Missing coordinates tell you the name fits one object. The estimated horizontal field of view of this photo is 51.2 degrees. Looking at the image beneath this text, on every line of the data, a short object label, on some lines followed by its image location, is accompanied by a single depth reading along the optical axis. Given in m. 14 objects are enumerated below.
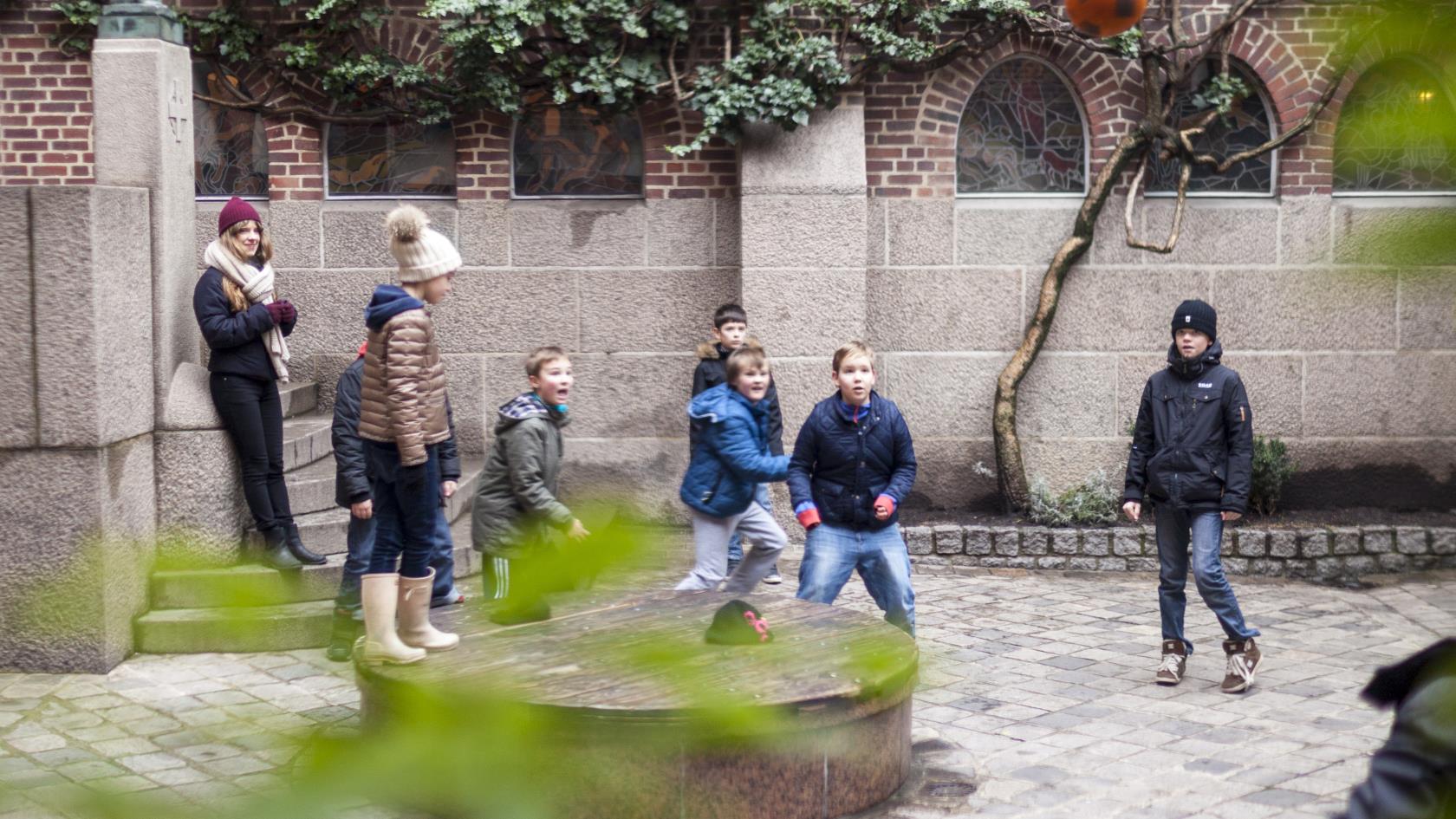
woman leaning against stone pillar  6.92
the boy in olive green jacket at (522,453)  5.57
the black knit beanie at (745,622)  3.37
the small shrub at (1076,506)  9.20
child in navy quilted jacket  6.03
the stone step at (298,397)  9.08
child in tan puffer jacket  5.18
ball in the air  6.71
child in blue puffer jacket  6.16
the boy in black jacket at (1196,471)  6.34
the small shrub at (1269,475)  9.19
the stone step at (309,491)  7.74
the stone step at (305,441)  8.12
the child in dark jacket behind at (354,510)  6.51
